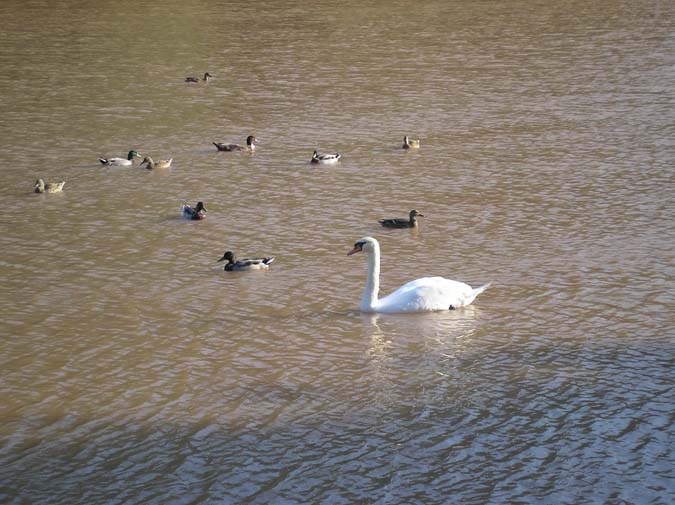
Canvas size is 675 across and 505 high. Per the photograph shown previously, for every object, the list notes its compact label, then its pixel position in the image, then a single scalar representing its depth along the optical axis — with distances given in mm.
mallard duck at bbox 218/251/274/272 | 13766
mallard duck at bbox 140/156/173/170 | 18922
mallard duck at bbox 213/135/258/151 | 20000
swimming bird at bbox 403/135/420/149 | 20000
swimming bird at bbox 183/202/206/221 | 16000
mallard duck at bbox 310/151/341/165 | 18838
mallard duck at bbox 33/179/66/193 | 17520
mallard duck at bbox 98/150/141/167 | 19216
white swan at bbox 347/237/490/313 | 12273
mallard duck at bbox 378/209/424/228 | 15336
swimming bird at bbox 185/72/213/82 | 26469
